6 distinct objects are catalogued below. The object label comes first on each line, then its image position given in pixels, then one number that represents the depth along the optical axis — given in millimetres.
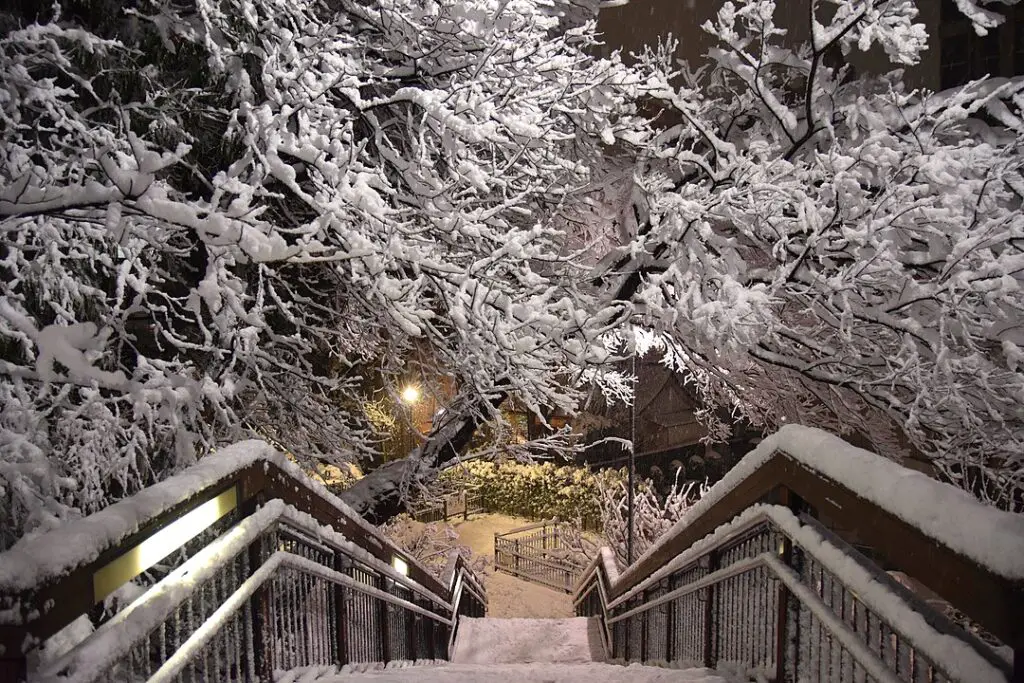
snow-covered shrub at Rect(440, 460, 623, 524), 21562
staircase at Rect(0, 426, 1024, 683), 1309
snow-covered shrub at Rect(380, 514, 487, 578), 15492
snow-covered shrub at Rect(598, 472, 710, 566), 16109
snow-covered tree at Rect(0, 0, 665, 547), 3950
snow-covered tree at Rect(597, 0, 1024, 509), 5812
